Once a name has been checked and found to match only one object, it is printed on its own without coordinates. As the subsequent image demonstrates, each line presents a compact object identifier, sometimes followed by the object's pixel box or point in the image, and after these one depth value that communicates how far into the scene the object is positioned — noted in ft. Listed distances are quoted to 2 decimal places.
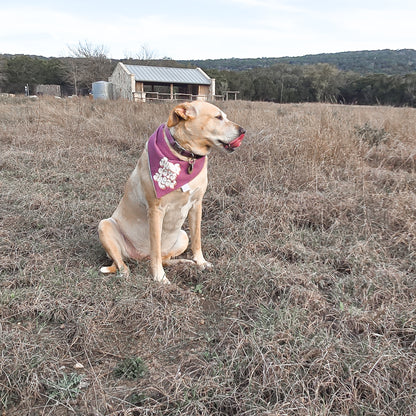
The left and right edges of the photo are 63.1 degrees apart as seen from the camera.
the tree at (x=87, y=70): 110.63
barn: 79.25
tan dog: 7.54
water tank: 79.71
